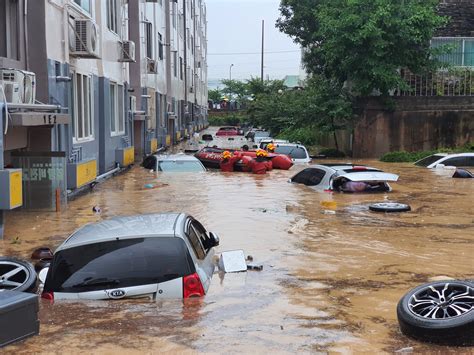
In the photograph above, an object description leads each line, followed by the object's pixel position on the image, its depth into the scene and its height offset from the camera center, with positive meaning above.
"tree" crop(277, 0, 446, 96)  28.02 +3.29
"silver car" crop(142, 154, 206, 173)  21.52 -1.67
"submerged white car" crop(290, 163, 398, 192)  16.25 -1.63
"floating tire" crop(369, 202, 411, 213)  14.02 -2.02
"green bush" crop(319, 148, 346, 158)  31.98 -1.94
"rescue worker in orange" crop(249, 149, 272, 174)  23.28 -1.80
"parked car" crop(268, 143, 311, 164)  25.59 -1.46
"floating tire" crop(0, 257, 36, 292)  6.91 -1.79
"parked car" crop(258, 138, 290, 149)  28.07 -1.31
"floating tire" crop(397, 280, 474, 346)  5.12 -1.65
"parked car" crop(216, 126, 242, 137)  58.69 -1.62
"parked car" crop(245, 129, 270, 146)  41.04 -1.46
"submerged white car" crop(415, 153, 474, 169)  23.95 -1.69
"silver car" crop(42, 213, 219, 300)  6.31 -1.52
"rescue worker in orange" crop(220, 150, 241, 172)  24.05 -1.74
